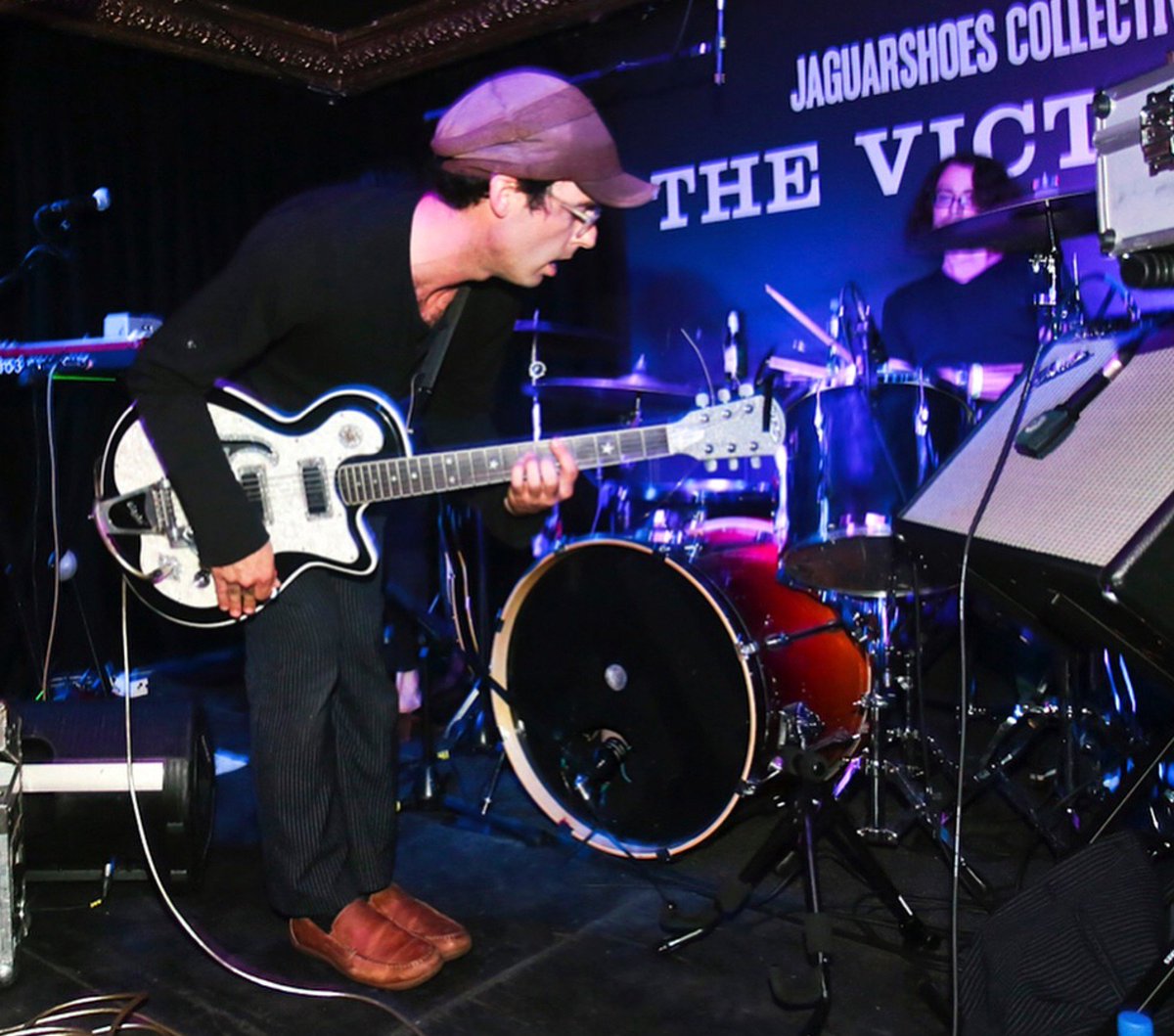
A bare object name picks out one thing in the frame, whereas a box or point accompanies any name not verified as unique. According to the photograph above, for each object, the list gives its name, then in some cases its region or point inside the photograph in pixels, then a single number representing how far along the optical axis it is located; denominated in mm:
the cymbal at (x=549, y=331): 3453
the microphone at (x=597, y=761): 3055
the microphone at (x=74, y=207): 3387
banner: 4324
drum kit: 2814
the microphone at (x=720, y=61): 4904
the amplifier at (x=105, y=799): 2803
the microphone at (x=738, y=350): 3273
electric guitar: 2297
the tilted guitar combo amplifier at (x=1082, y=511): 1206
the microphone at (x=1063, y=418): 1522
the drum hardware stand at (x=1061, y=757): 2924
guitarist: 2154
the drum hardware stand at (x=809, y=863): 2205
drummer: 4430
